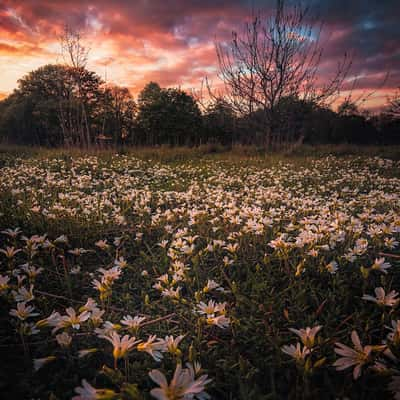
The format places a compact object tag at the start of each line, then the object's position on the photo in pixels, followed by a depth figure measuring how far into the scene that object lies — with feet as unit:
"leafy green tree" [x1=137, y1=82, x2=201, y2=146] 130.00
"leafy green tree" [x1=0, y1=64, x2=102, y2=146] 110.22
